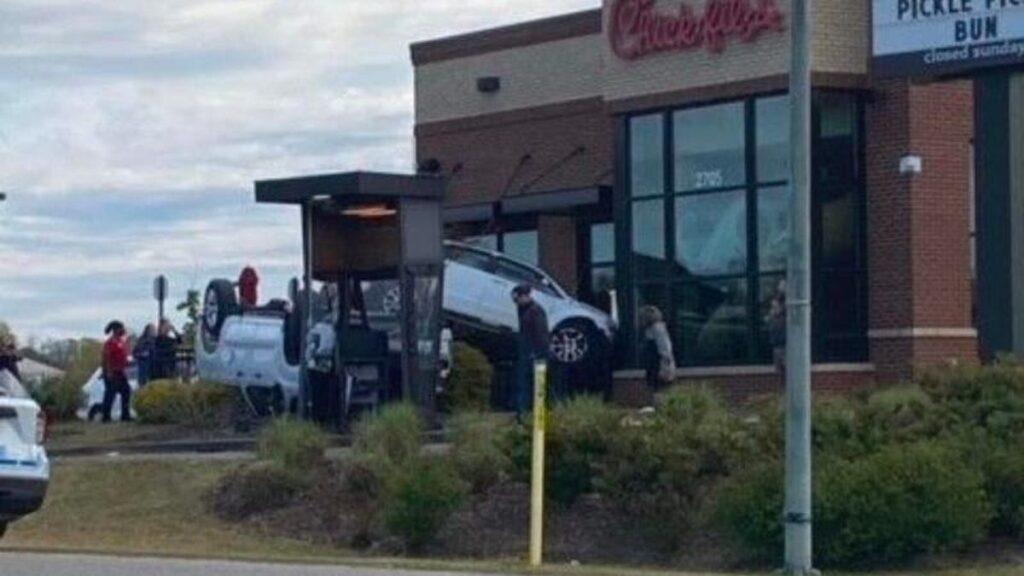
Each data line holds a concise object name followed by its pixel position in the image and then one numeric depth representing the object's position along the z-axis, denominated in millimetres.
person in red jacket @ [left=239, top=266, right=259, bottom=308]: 41781
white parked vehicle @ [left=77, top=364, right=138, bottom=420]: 42431
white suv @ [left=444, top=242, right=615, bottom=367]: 38438
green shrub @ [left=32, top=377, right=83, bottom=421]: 41062
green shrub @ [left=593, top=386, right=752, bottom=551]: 25453
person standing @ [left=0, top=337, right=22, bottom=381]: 36094
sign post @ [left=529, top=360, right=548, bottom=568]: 23453
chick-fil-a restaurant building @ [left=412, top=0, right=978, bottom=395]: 36688
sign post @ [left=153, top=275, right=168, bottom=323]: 49938
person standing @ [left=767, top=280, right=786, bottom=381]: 34562
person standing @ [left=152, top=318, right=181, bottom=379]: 43375
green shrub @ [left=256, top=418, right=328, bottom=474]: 28281
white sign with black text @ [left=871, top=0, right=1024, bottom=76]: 32812
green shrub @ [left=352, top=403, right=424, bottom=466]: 27359
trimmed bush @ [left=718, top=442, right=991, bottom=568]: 23250
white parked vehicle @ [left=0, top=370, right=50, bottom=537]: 21797
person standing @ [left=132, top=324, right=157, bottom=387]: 43094
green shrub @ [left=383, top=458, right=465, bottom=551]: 25969
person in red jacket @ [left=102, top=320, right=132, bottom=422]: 40344
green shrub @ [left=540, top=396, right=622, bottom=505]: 26109
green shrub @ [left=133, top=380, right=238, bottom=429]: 37906
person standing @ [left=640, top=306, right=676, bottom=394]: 35906
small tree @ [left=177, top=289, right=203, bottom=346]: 60450
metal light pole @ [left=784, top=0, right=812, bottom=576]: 21719
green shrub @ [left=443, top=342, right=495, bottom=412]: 36281
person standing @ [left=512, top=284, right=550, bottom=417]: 31219
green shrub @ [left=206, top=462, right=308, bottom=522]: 27953
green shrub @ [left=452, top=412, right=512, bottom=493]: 26922
